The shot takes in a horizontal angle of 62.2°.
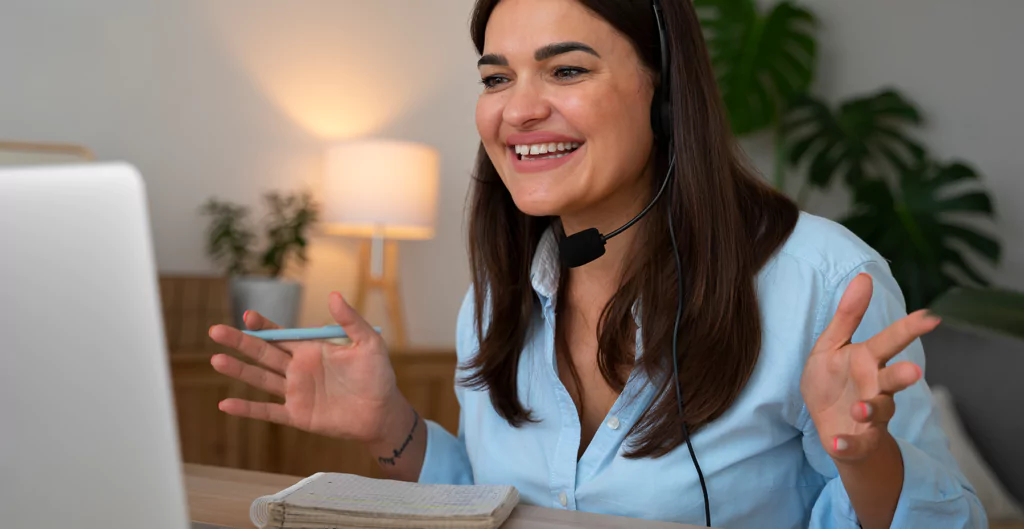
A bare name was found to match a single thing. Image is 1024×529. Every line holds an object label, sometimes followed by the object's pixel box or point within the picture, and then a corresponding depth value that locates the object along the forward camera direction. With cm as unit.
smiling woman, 93
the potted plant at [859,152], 289
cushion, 214
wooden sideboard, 236
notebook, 65
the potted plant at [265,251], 258
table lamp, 271
